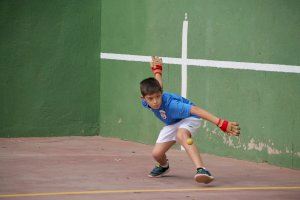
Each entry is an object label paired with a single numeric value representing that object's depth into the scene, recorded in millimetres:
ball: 13834
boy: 13556
